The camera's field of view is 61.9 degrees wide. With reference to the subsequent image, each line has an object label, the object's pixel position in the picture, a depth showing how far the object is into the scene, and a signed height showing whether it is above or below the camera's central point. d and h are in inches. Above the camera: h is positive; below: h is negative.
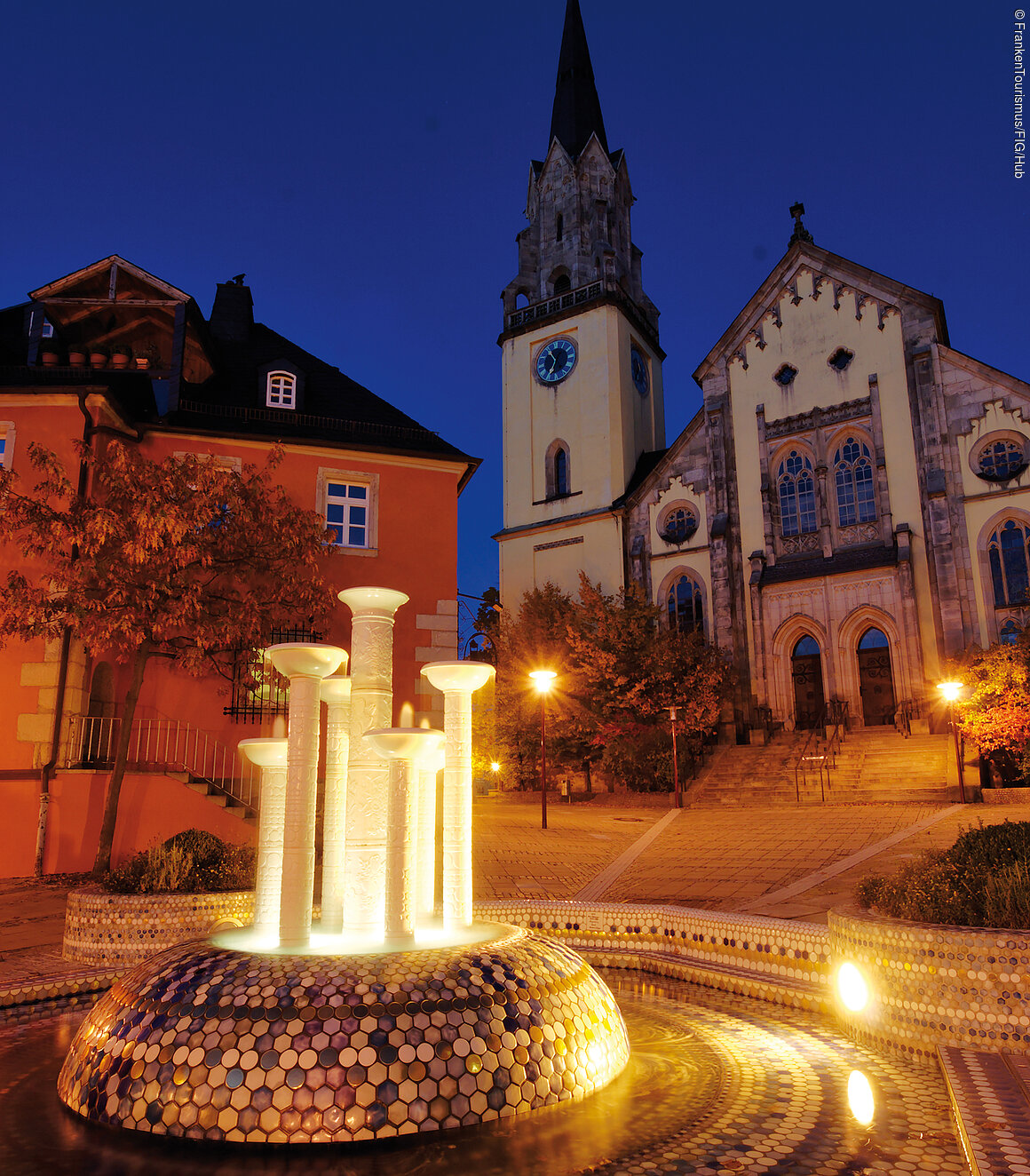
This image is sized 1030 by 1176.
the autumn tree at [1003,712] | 861.2 +48.0
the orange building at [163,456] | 590.9 +239.7
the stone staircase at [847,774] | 938.1 -13.1
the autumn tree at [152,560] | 538.3 +138.6
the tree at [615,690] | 1159.0 +102.8
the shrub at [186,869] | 349.4 -41.3
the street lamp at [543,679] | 850.8 +83.8
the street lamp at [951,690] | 880.3 +71.7
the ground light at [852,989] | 235.9 -61.9
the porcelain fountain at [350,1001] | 166.9 -48.8
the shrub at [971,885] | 230.7 -34.5
